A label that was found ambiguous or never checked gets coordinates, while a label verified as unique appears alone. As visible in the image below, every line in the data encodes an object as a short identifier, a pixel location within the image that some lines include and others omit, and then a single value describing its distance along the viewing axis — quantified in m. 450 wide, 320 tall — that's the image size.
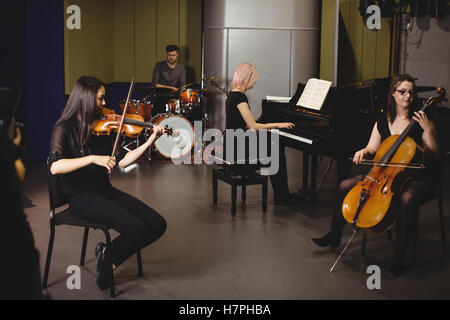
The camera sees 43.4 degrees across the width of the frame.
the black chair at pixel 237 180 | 4.53
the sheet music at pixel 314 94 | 4.61
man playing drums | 8.06
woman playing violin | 2.95
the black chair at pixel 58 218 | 2.96
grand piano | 4.30
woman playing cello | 3.29
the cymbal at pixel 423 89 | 4.39
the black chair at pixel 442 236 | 3.43
